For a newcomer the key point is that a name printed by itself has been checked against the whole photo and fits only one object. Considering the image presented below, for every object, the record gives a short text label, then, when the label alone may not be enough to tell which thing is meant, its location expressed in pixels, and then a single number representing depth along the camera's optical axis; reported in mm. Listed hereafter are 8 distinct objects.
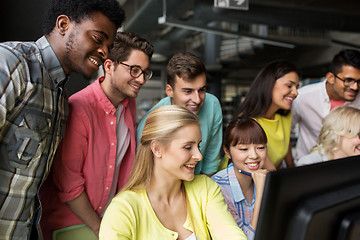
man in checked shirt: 861
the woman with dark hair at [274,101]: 1804
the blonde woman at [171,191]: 1053
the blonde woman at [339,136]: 1815
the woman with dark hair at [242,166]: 1428
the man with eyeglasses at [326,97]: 2129
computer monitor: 476
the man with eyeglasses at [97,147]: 1194
